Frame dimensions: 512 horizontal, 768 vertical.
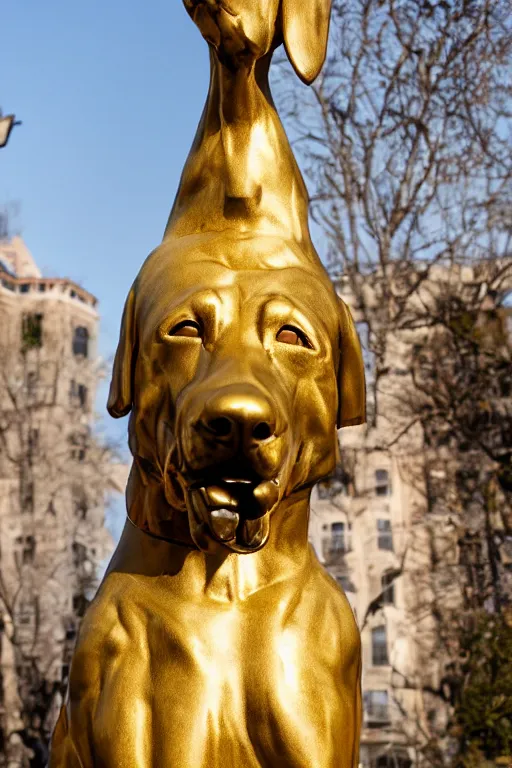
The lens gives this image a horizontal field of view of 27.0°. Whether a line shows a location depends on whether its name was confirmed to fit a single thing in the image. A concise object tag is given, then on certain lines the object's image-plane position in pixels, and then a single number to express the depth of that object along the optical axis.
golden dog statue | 1.54
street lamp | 8.80
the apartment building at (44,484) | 13.55
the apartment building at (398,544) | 10.52
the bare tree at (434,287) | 10.84
